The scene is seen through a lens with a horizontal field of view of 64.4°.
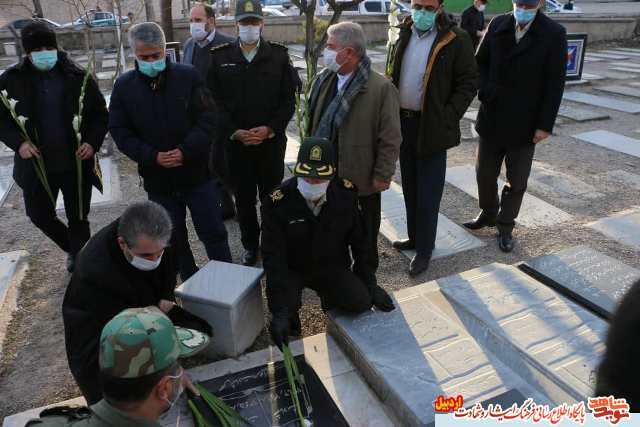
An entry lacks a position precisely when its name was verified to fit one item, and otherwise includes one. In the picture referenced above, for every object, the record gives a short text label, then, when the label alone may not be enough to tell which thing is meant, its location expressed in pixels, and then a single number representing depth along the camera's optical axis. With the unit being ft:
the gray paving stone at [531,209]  14.91
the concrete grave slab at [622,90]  30.50
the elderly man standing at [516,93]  11.50
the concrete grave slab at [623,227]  13.60
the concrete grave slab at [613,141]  20.99
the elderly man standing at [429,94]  10.63
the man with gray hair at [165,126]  10.00
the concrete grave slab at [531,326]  8.09
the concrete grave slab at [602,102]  27.45
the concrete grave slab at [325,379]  7.83
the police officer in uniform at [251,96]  11.60
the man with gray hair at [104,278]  7.01
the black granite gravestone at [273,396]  7.64
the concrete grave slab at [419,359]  7.77
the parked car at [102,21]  57.77
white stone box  8.93
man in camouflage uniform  4.77
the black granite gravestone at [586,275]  9.98
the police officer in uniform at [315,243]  8.69
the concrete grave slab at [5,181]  17.24
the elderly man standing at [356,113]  9.75
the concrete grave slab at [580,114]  25.45
